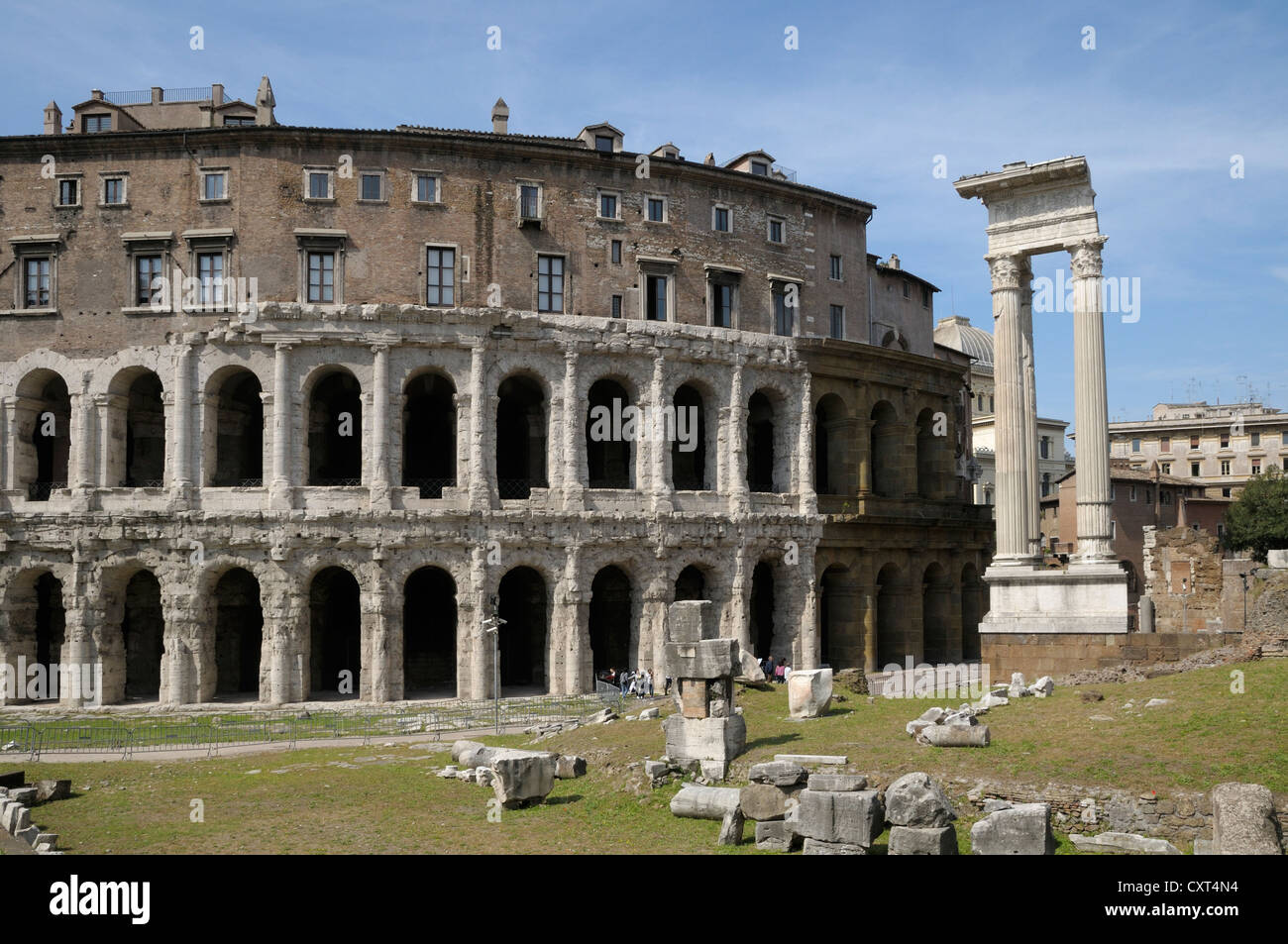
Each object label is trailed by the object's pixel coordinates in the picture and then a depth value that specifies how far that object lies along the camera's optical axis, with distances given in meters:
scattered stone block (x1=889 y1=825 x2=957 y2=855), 13.63
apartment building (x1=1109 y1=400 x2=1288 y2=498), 87.88
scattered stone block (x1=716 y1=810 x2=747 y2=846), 15.53
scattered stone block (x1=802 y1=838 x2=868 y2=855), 14.09
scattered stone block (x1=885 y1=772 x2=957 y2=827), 14.17
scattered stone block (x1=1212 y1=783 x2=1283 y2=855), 12.44
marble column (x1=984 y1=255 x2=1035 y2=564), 29.25
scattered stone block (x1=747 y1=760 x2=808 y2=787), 17.03
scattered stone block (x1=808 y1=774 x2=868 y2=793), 15.45
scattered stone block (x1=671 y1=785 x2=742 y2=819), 16.89
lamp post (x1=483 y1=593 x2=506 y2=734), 29.47
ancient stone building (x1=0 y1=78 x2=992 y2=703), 36.31
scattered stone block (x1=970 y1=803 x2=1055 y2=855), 13.48
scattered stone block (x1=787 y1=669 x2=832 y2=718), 23.75
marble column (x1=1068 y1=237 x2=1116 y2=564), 28.11
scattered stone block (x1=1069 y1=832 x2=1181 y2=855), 13.79
